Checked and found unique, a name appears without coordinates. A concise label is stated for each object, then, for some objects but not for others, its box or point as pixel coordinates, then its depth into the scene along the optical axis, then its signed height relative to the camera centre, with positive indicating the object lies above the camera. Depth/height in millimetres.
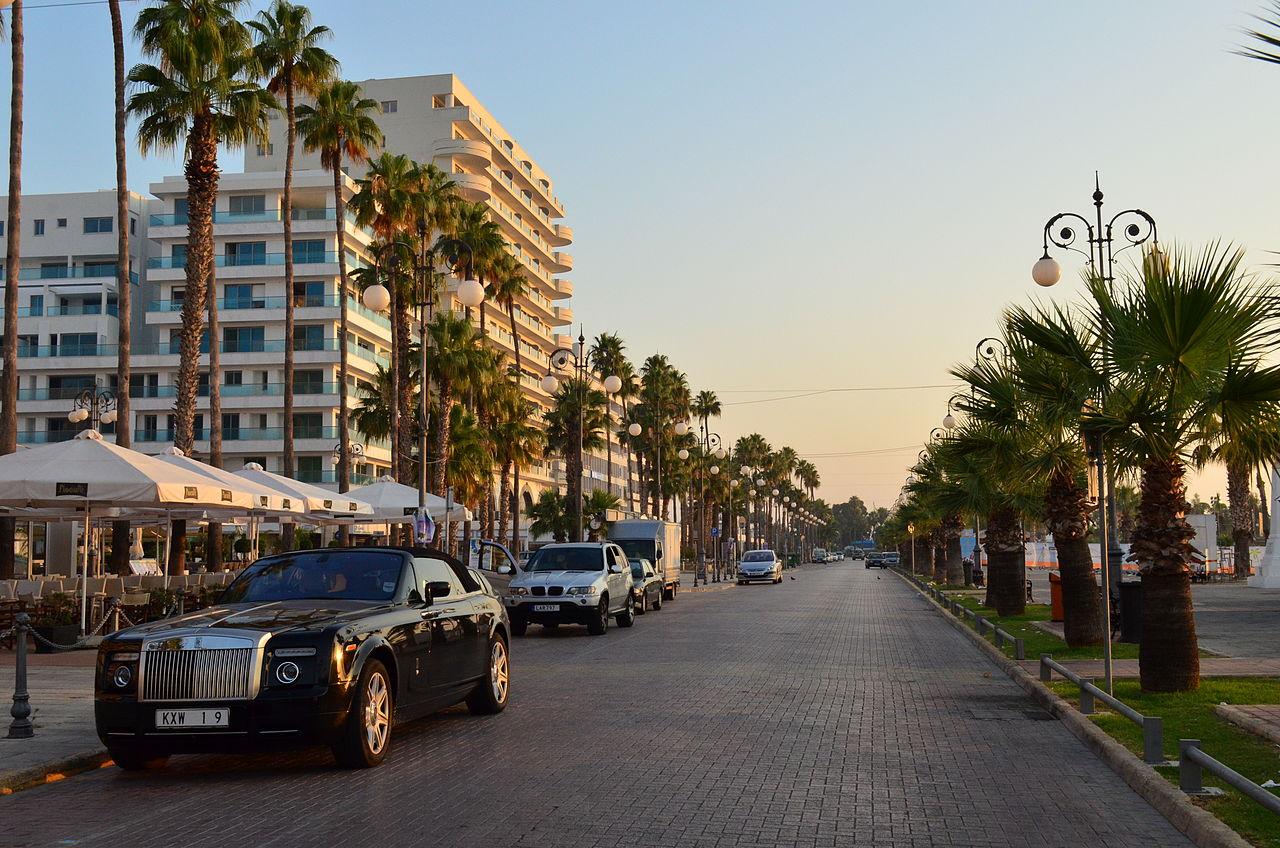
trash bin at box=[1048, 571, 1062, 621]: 24250 -1382
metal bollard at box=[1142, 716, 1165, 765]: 8828 -1496
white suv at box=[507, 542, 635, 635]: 24172 -1066
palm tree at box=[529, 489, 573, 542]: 73612 +1150
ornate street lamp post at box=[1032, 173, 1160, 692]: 20562 +4660
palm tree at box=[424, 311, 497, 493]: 47688 +6503
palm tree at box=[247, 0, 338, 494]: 40000 +15281
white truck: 39312 -323
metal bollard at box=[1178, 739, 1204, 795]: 7801 -1528
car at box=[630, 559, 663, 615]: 32062 -1364
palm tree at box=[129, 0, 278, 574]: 31328 +11028
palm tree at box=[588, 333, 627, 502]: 74312 +10663
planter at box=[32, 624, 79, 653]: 19797 -1484
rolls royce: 8758 -1011
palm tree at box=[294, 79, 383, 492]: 42625 +13909
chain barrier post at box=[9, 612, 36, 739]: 10516 -1387
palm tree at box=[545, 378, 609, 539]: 66081 +6267
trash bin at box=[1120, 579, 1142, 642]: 18203 -1208
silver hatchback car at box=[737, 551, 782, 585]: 62750 -1780
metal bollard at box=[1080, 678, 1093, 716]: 11734 -1624
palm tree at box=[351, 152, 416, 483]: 46156 +11899
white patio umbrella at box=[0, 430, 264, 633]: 17875 +866
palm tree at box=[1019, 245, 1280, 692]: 11789 +1407
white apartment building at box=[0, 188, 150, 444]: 76938 +15101
